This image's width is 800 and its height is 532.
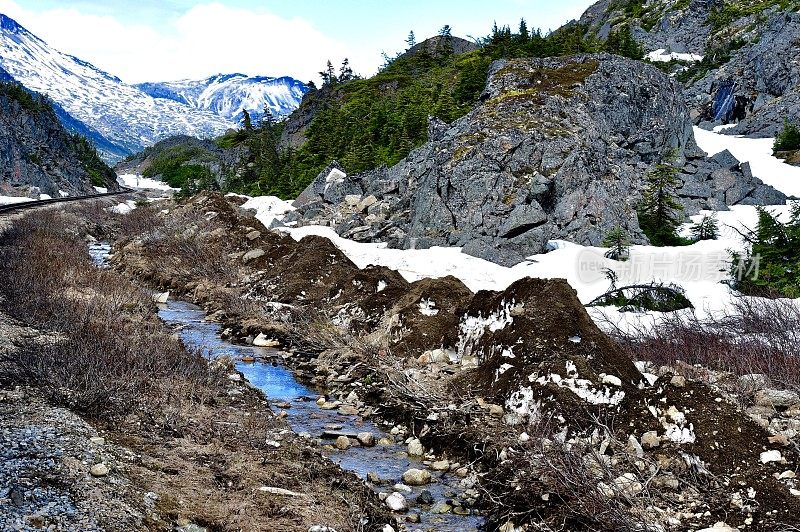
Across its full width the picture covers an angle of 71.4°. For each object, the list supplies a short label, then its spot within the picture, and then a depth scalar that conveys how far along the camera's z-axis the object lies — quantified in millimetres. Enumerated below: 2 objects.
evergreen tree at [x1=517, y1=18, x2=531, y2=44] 43041
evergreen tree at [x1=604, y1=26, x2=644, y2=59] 41250
